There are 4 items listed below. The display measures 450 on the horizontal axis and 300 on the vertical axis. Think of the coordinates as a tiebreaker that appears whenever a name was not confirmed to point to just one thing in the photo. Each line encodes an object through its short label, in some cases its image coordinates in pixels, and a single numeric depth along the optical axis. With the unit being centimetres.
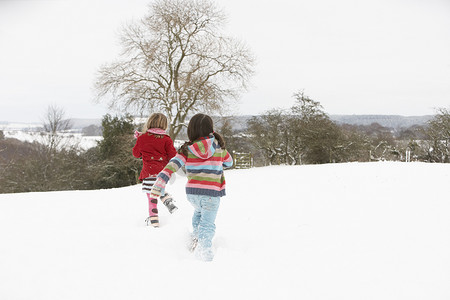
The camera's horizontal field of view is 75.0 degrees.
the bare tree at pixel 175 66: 1545
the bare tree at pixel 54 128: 2762
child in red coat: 435
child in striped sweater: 317
